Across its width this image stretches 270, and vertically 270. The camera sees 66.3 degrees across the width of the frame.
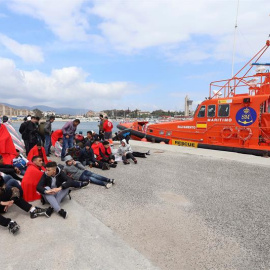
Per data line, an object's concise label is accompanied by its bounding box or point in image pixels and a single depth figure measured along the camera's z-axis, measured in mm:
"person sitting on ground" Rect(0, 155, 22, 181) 4414
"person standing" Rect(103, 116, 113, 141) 9220
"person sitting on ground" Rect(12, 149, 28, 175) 5223
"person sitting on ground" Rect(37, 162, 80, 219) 3395
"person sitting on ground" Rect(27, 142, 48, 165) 5070
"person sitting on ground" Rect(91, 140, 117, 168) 6560
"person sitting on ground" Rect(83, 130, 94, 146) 7396
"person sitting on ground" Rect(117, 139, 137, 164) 7055
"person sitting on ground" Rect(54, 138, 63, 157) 7734
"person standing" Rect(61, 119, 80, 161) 6824
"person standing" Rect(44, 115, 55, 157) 7316
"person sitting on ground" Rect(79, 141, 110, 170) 6246
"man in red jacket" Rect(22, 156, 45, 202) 3801
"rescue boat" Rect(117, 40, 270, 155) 8602
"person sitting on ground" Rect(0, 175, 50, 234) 2906
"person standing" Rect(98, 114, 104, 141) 9640
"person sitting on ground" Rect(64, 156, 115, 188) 4804
